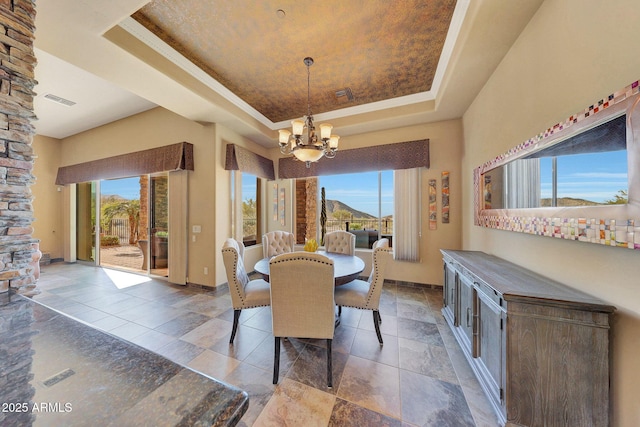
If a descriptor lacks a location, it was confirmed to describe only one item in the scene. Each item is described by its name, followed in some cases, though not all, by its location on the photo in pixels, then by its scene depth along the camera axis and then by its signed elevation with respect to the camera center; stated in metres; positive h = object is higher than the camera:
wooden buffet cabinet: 1.13 -0.79
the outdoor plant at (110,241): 6.84 -0.87
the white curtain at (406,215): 3.73 -0.04
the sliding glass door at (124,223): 4.57 -0.25
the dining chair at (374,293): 2.21 -0.84
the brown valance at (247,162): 3.79 +0.94
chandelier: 2.57 +0.89
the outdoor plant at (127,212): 6.37 +0.03
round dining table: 2.17 -0.61
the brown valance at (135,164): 3.78 +0.95
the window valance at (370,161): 3.64 +0.94
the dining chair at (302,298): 1.68 -0.67
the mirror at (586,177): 1.03 +0.21
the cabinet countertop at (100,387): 0.48 -0.44
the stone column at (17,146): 1.19 +0.38
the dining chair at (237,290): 2.20 -0.81
